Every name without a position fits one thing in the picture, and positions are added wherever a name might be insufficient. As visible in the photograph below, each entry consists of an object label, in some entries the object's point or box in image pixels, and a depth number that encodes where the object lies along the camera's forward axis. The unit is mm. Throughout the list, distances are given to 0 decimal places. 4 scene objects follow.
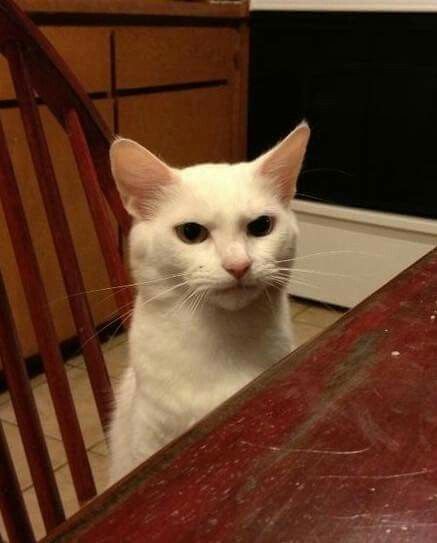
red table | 339
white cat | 785
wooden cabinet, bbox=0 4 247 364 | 1777
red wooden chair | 642
